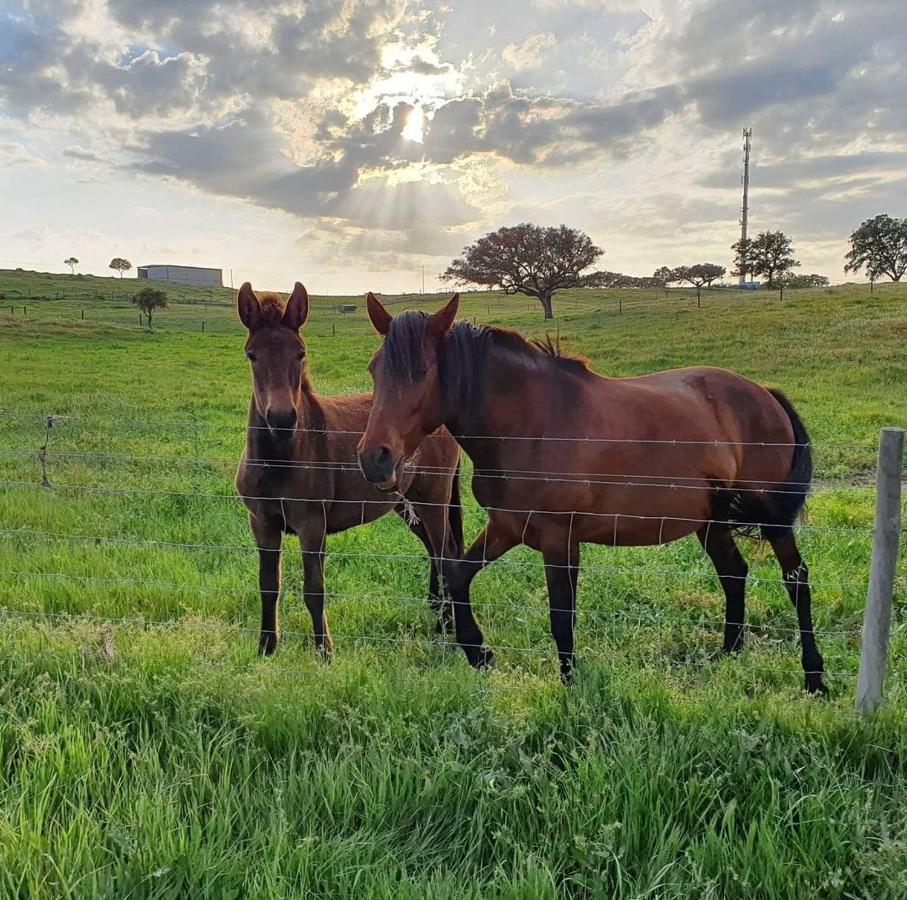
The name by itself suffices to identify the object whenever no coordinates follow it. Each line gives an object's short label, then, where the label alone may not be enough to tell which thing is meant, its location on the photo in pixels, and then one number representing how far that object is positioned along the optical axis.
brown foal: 4.21
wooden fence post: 2.92
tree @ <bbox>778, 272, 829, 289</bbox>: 61.17
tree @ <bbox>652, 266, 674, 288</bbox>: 67.97
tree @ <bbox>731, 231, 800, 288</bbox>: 54.09
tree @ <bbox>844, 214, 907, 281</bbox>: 55.19
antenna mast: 71.00
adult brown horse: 3.57
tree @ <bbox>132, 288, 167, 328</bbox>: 48.09
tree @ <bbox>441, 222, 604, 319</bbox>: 46.19
